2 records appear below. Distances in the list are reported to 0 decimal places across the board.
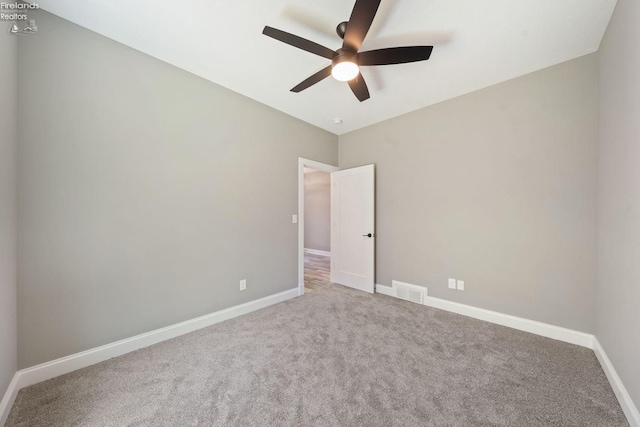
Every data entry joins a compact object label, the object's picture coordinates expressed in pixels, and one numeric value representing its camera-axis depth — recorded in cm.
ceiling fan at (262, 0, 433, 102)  148
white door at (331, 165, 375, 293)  375
